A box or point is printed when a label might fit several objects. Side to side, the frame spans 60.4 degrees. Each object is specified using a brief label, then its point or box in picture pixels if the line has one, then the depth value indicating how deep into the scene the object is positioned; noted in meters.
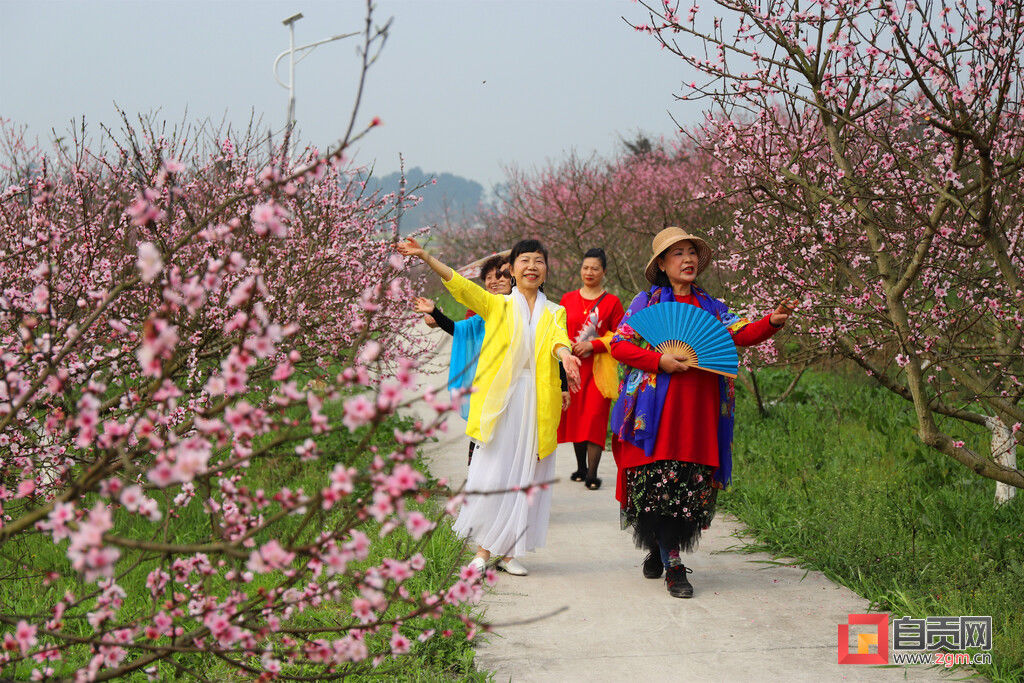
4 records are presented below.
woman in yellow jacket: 5.18
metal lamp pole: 16.67
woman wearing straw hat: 4.77
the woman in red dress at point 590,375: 7.14
